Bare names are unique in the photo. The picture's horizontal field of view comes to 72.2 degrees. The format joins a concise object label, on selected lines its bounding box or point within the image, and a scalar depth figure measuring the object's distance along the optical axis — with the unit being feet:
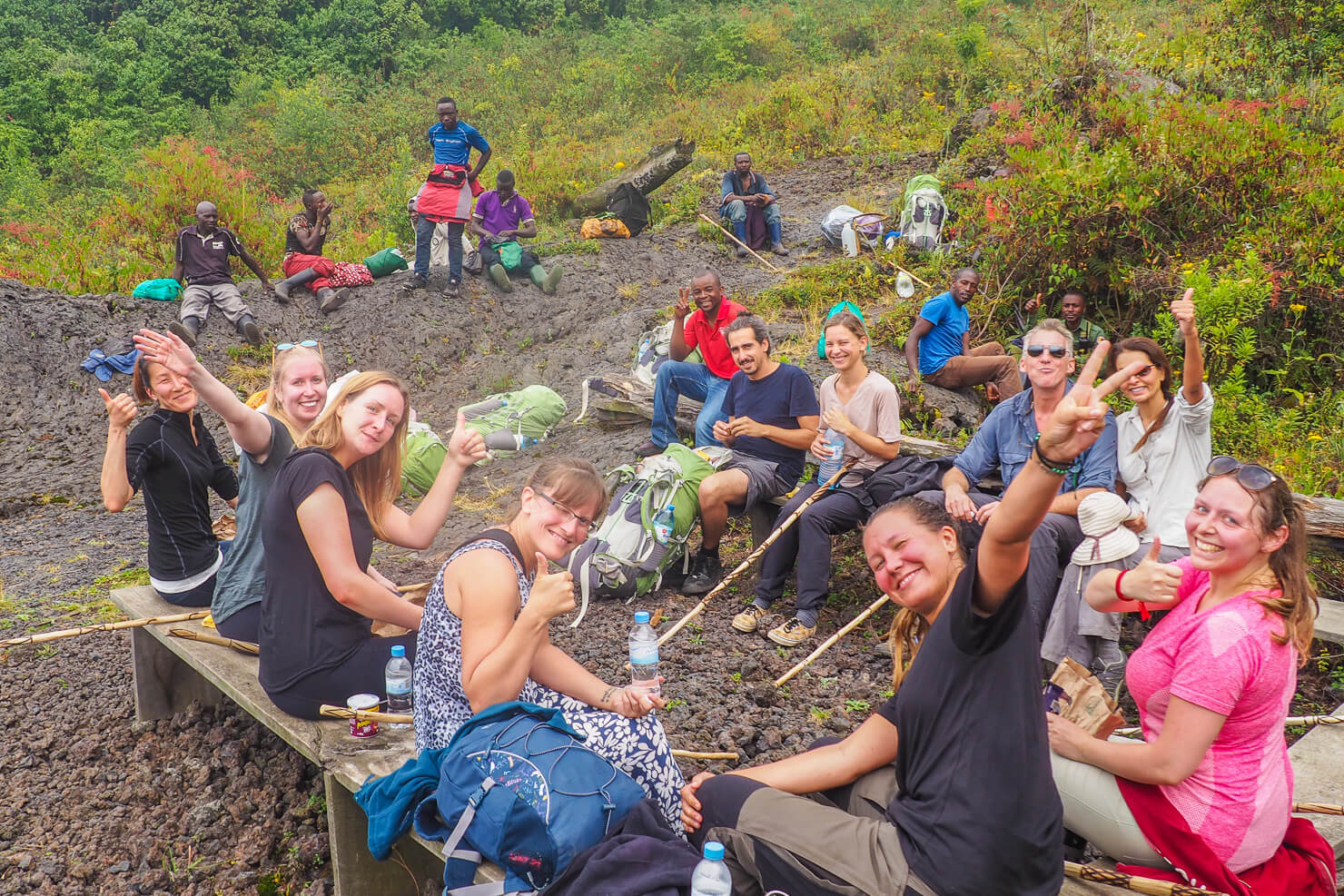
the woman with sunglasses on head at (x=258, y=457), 11.93
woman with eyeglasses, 8.24
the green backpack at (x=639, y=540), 17.39
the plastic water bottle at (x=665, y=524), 17.42
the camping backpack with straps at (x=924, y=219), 33.76
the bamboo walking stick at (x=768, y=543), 16.17
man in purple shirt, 38.63
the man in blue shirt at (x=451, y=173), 34.88
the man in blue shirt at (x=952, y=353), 23.34
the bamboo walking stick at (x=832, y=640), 14.08
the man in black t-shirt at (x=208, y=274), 33.73
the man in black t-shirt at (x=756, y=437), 17.70
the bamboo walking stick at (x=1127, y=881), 7.60
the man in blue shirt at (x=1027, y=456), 13.55
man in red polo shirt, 22.43
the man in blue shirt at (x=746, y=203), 40.29
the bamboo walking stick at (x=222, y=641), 12.39
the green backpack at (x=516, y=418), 26.63
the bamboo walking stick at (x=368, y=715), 10.14
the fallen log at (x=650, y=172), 45.32
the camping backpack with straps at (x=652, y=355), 27.30
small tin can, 10.21
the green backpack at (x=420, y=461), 23.18
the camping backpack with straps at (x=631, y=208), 44.91
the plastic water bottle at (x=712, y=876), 6.64
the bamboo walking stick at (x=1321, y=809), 9.04
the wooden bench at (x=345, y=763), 9.45
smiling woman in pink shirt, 7.44
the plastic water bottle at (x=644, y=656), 10.40
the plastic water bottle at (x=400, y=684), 10.63
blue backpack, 7.30
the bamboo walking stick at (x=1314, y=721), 10.90
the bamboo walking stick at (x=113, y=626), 12.91
